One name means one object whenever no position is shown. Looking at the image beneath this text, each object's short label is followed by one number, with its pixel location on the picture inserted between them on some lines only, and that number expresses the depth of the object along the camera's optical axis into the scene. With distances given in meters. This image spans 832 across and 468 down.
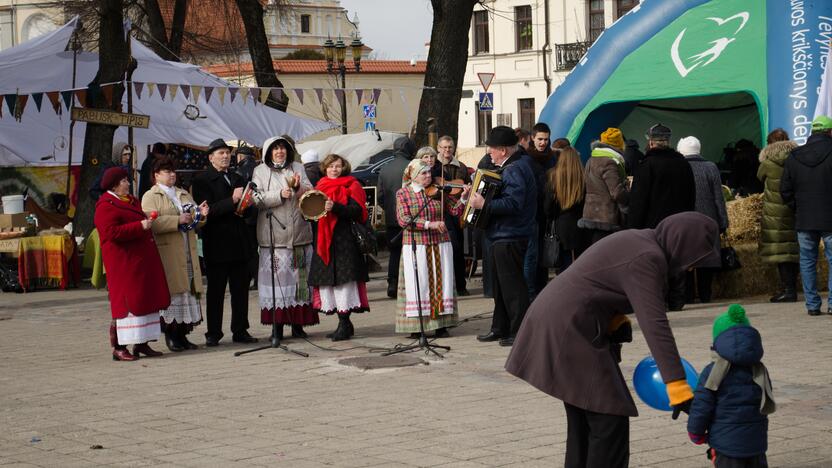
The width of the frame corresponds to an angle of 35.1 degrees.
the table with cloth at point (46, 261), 18.73
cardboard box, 19.06
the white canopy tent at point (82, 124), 24.77
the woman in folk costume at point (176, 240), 11.59
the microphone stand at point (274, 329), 11.72
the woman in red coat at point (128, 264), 11.22
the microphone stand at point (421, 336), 11.28
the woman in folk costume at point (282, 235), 12.06
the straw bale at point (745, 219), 15.24
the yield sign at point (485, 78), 26.81
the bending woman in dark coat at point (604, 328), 5.20
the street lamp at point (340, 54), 33.78
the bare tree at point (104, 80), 21.20
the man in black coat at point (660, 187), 13.26
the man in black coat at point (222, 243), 12.09
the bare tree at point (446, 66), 20.75
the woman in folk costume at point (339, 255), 12.11
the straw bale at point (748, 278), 14.66
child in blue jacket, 5.48
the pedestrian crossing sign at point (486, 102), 26.88
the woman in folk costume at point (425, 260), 11.87
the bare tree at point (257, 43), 28.22
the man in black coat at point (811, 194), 12.73
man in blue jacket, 11.40
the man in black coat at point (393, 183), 15.16
